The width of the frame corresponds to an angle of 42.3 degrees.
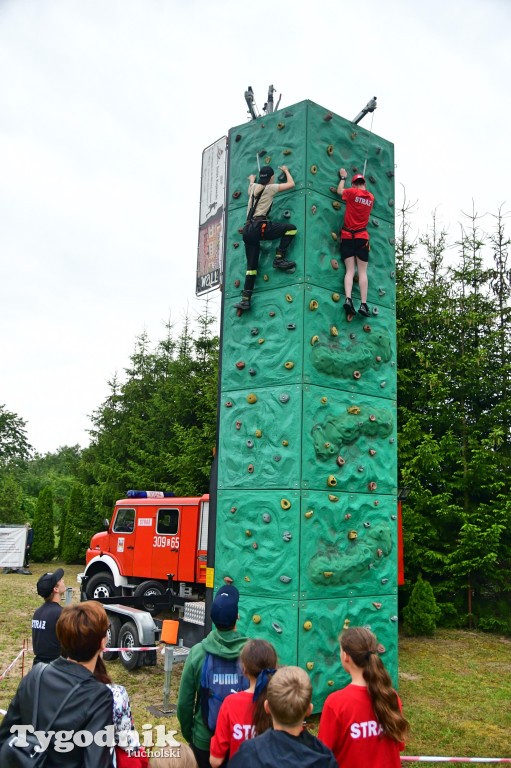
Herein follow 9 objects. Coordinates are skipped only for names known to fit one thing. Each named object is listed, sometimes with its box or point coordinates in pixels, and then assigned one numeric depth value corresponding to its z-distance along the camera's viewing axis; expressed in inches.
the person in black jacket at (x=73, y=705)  111.0
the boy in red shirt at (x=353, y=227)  366.3
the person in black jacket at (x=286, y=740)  113.3
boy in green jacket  162.9
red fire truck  495.8
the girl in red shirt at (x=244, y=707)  137.0
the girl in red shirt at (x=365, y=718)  136.7
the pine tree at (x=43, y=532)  1189.7
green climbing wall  335.3
